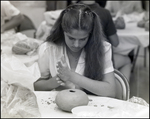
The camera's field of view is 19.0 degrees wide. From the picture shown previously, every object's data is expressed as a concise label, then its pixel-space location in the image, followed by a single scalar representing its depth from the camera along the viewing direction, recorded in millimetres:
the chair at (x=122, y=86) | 2336
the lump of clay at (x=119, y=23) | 3937
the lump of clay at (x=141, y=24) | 4004
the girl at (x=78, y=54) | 2085
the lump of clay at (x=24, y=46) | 2829
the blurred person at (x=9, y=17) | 2779
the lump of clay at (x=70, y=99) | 1877
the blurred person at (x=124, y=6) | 5409
